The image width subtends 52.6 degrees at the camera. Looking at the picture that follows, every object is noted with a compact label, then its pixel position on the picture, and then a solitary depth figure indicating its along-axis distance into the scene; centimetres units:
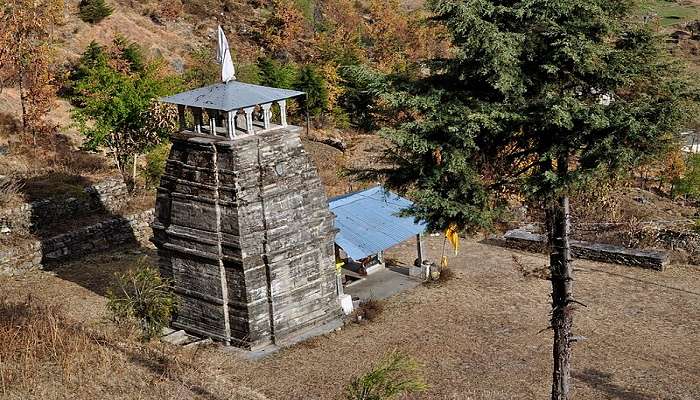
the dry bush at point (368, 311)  1884
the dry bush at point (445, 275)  2159
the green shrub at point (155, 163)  2741
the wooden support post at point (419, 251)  2178
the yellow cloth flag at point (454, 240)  2134
